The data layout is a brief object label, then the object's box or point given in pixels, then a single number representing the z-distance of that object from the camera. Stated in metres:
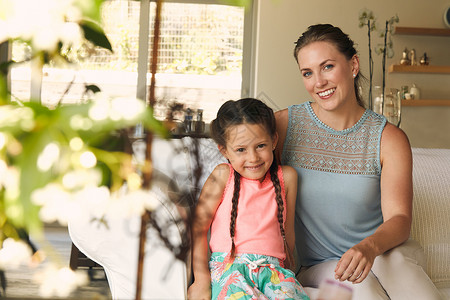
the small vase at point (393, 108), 3.30
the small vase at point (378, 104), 3.72
